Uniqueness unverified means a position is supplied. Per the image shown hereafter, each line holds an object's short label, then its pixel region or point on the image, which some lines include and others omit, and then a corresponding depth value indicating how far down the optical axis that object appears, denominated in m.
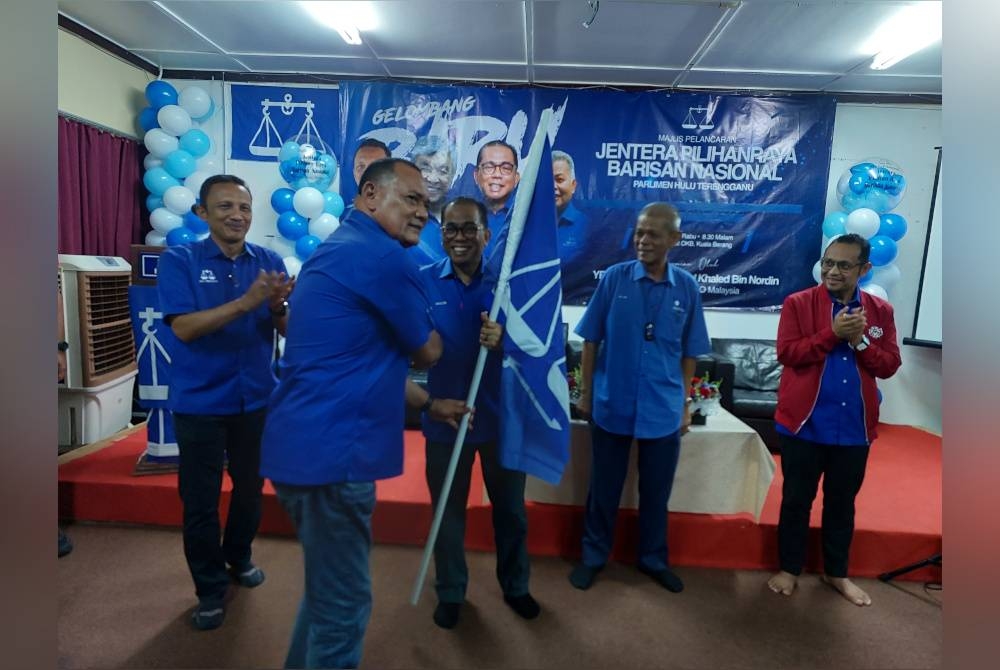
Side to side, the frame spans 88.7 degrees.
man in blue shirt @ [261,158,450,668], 1.31
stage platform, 1.43
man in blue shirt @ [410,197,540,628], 1.39
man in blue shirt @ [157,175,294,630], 1.38
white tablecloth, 1.84
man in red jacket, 1.59
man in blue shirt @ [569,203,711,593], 1.54
